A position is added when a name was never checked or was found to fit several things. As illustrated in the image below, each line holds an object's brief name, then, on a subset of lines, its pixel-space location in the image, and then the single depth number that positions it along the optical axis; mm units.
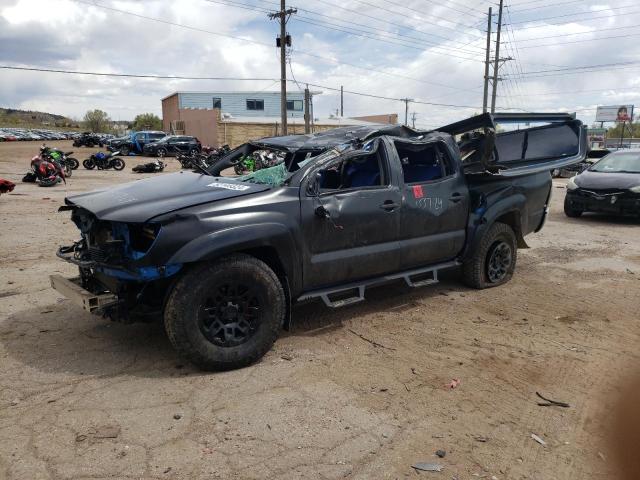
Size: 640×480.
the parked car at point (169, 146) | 33125
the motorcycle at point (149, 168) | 22531
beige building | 43031
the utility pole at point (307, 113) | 31000
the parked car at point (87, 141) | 42312
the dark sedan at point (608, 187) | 10555
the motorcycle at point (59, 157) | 18344
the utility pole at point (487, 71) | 40938
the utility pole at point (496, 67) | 41500
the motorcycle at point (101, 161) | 23938
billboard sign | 65000
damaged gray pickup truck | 3773
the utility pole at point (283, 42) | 28469
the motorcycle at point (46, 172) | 16891
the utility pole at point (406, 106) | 67600
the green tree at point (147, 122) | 76375
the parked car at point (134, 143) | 35375
